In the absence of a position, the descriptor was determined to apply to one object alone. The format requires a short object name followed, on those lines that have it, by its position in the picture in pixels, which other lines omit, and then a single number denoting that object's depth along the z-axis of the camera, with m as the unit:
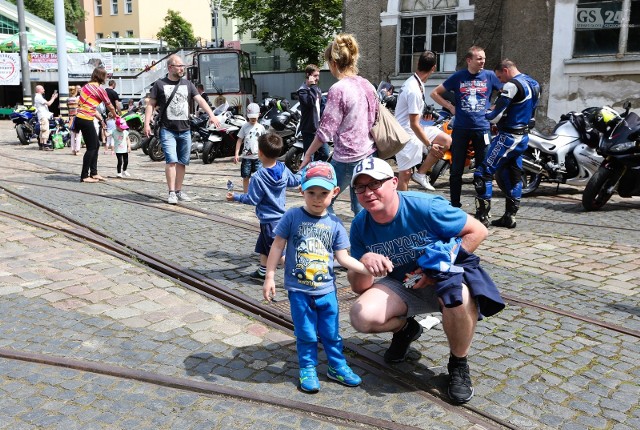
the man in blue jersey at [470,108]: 7.70
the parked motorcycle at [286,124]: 13.62
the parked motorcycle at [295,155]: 12.41
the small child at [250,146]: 8.38
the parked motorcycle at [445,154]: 10.91
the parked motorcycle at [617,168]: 8.44
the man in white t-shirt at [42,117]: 18.27
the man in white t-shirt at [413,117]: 7.21
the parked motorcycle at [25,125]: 19.83
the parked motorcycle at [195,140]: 15.19
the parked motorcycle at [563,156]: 9.69
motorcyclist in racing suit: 7.41
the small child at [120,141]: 11.72
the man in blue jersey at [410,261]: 3.38
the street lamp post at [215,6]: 44.38
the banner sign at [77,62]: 32.44
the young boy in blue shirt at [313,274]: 3.58
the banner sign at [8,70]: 27.88
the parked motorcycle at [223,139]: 14.56
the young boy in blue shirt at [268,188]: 5.26
